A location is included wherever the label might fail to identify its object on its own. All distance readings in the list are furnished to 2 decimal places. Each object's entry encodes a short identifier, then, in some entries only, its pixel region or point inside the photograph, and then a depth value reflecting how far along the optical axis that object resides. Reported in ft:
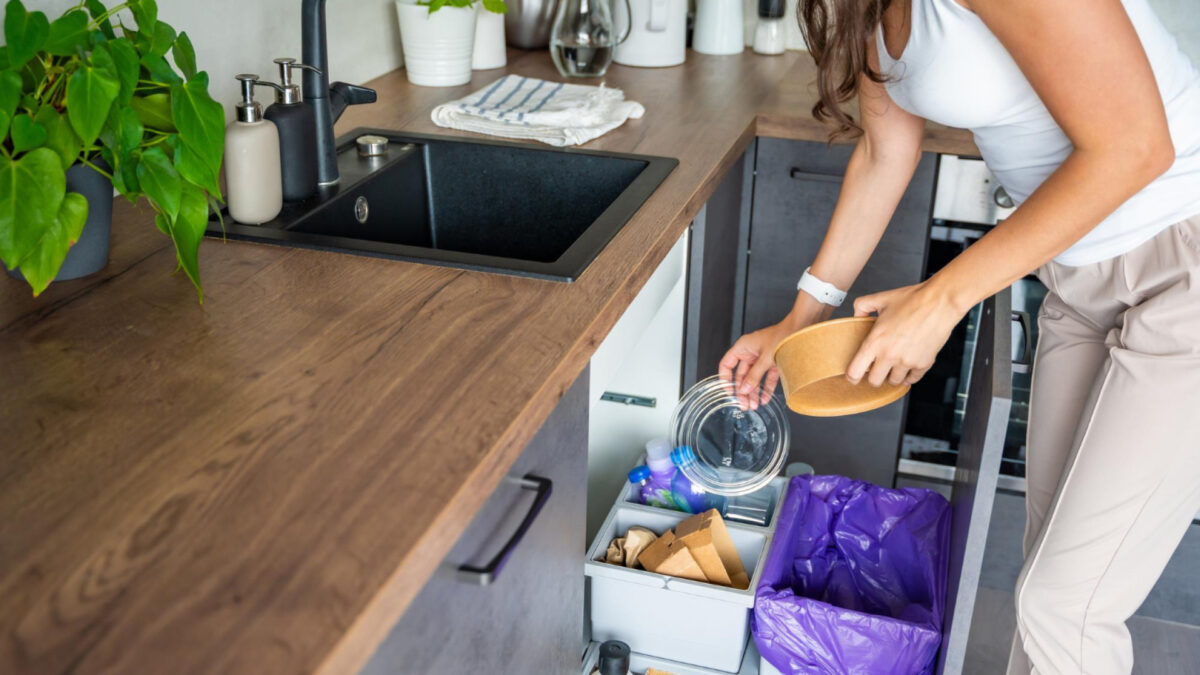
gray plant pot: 3.44
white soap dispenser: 4.02
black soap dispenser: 4.35
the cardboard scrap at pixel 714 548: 4.79
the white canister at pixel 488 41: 7.30
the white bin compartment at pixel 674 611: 4.74
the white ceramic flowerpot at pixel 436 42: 6.61
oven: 6.37
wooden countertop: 2.06
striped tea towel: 5.66
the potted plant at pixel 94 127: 2.95
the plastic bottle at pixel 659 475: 5.29
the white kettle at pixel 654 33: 7.63
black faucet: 4.64
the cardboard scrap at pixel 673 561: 4.76
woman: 3.50
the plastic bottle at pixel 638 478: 5.32
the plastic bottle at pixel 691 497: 5.37
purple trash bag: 4.71
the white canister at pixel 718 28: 8.04
